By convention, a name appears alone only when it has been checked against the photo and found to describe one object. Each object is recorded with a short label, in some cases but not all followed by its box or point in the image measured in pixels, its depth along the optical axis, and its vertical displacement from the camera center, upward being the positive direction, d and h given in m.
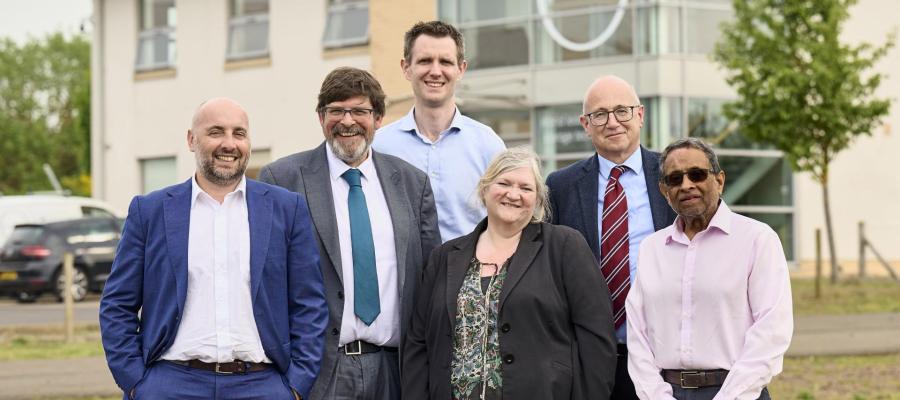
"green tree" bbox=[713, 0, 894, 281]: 20.23 +2.05
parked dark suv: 23.22 -0.73
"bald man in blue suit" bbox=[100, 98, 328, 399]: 4.77 -0.29
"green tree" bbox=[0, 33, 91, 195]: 77.00 +7.09
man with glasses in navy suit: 5.48 +0.10
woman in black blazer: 4.90 -0.40
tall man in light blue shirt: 5.79 +0.37
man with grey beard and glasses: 5.22 -0.08
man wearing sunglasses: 4.66 -0.33
